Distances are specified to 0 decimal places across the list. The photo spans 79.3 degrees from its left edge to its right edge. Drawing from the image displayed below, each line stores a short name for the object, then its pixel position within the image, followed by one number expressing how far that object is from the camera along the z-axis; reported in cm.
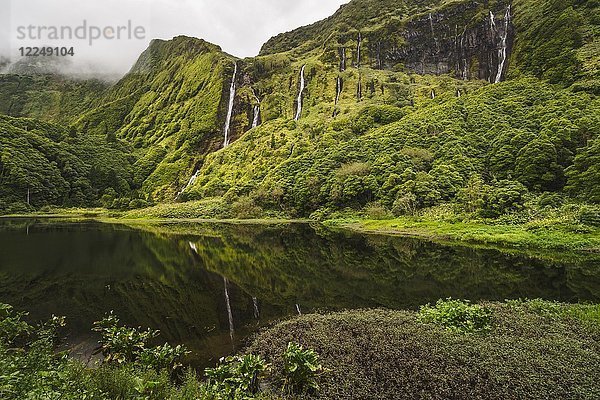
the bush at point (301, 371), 1052
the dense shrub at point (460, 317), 1455
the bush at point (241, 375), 977
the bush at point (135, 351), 1112
